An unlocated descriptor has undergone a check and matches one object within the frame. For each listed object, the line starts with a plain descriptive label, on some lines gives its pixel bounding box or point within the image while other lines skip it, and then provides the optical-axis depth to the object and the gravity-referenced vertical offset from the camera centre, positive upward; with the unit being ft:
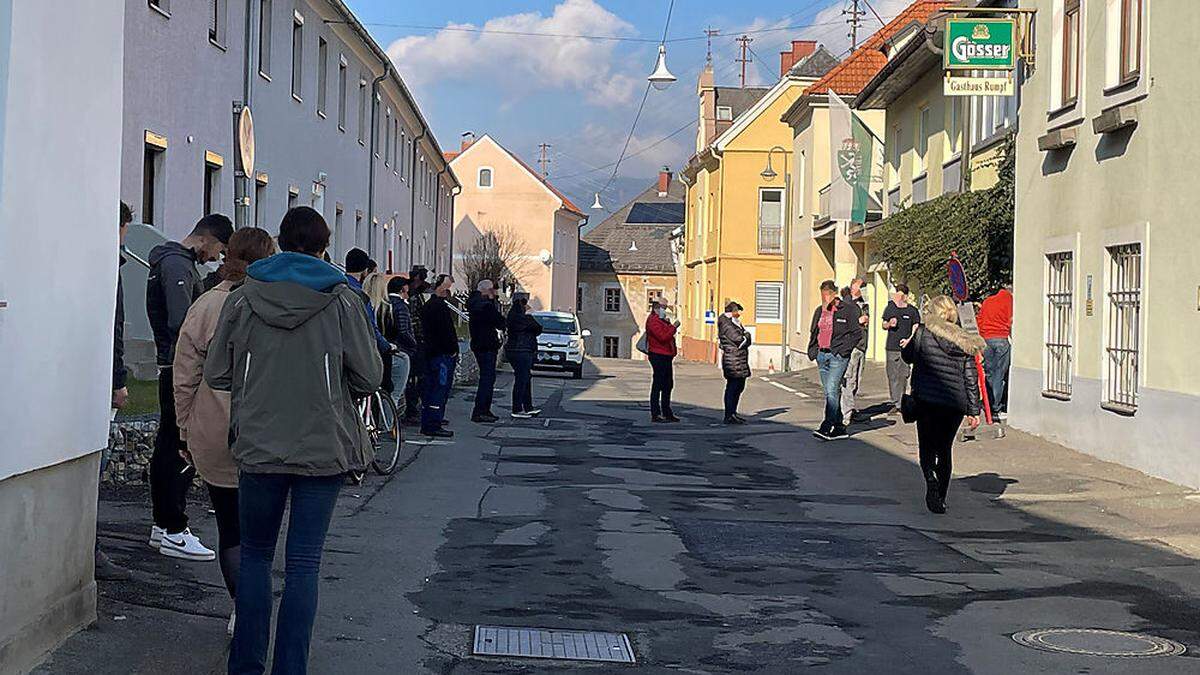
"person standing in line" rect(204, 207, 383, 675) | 17.30 -0.95
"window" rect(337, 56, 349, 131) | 102.60 +17.28
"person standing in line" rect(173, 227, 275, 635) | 19.79 -1.18
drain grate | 22.00 -4.74
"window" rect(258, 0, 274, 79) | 76.49 +15.61
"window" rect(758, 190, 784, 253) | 180.24 +15.80
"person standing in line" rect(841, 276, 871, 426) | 62.05 -1.26
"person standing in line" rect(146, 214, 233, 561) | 26.68 +0.02
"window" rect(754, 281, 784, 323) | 178.19 +5.22
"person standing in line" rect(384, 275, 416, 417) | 47.50 +0.00
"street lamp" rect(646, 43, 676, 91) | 114.32 +20.87
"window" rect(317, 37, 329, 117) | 94.38 +17.09
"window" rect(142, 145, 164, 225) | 60.08 +6.07
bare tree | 199.52 +13.34
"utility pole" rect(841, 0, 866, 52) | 186.80 +42.36
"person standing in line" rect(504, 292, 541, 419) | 68.33 -0.39
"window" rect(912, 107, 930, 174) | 94.63 +13.57
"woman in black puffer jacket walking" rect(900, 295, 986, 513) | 38.47 -0.97
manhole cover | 22.89 -4.70
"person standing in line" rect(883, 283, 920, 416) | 65.00 +0.73
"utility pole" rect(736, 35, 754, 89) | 262.67 +52.76
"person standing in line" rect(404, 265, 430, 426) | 56.24 -0.37
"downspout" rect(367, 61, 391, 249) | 118.73 +16.22
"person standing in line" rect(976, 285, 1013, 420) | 63.87 +0.48
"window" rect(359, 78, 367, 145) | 112.93 +17.73
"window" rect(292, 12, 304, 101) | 85.25 +16.53
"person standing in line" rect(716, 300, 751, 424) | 68.18 -0.48
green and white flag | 99.42 +12.71
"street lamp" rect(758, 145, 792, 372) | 157.29 +11.04
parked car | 120.67 -0.85
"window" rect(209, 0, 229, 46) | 66.64 +14.46
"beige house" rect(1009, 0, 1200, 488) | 43.24 +3.86
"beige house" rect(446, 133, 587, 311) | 258.16 +22.90
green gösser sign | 60.80 +12.75
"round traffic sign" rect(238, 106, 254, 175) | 41.16 +5.50
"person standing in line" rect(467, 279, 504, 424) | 62.69 +0.45
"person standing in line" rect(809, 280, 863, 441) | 59.62 -0.15
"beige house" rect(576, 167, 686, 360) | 288.10 +11.87
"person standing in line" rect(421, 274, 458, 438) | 55.36 -0.79
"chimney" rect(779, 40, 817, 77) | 209.67 +42.50
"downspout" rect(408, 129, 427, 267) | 158.30 +13.76
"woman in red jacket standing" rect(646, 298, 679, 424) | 70.74 -0.82
